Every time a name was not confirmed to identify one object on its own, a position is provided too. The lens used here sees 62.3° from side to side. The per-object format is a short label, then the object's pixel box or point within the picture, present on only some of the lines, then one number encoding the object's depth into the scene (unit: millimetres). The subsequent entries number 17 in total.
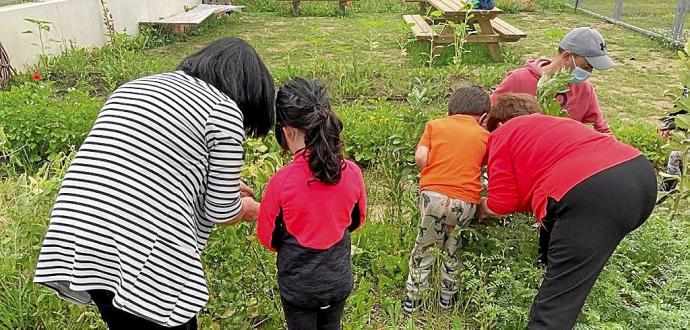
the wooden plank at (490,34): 7668
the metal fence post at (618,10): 11234
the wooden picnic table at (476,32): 7352
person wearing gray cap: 3033
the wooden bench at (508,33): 7643
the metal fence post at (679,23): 8758
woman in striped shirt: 1541
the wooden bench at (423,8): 11855
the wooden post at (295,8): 12274
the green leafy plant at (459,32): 6001
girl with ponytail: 1854
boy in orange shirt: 2576
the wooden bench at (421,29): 7220
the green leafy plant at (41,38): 6490
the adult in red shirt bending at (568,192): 2094
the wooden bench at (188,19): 9160
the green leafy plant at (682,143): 3088
